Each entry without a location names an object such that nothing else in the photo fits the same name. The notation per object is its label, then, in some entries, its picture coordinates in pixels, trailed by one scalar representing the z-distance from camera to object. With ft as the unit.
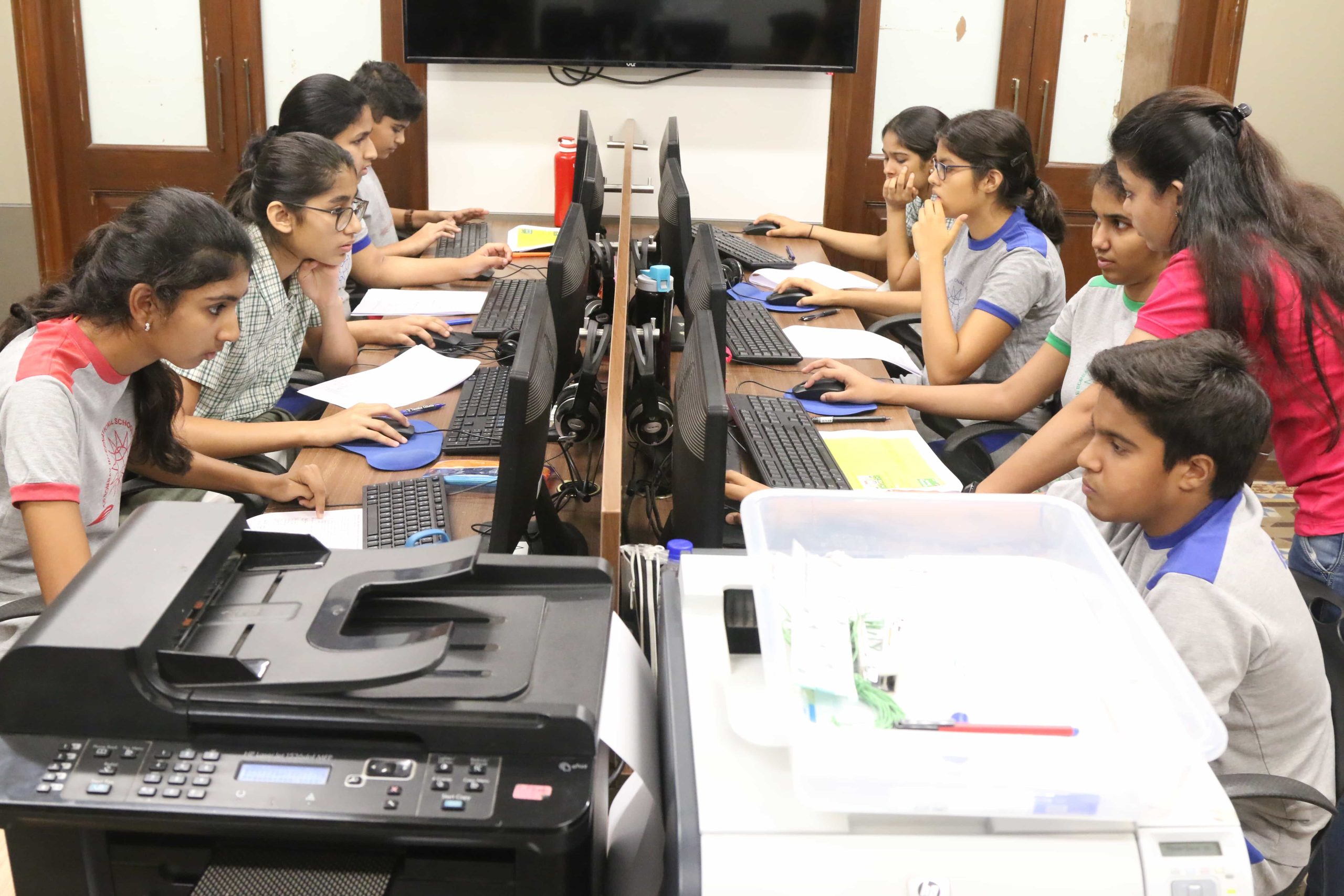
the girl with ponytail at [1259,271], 5.56
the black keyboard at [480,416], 6.81
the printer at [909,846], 2.85
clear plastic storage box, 2.86
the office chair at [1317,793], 4.07
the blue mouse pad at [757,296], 10.16
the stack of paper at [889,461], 6.52
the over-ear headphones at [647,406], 6.13
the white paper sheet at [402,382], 7.59
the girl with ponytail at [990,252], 8.41
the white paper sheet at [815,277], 10.71
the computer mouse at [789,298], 10.27
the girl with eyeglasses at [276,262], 7.43
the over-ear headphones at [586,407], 6.55
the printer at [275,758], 2.90
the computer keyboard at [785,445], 6.47
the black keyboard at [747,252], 11.28
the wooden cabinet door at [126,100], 12.77
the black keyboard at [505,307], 9.04
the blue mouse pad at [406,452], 6.65
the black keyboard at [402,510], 5.71
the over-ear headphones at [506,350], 8.37
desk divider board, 3.80
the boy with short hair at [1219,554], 4.22
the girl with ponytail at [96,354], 5.07
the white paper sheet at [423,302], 9.68
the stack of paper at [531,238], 11.80
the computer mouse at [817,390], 7.83
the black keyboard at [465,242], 11.46
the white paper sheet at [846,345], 8.84
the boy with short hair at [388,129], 10.75
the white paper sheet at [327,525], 5.79
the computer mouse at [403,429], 7.05
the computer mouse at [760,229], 12.76
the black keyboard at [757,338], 8.58
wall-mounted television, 12.68
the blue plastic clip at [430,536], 5.62
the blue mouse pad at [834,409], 7.65
